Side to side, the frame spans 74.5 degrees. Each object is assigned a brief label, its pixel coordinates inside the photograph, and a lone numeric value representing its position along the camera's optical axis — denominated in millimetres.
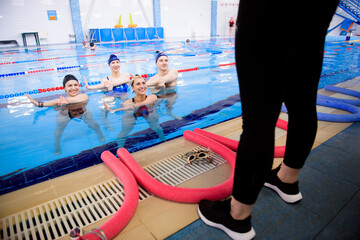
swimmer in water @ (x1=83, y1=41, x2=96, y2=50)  12964
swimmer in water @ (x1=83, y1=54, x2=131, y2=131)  4201
